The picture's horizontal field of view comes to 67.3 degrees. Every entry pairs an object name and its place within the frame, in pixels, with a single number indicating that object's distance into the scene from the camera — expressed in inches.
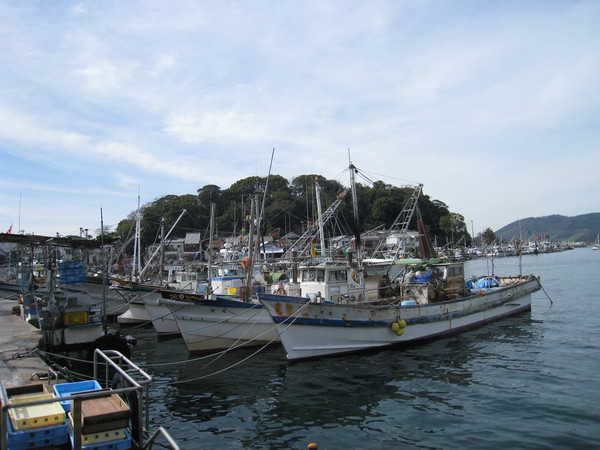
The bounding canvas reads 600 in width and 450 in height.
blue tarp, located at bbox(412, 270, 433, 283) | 871.7
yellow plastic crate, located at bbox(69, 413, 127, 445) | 250.4
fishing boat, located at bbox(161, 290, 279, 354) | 782.2
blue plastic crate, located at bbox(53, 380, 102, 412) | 306.8
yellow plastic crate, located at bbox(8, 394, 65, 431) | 253.6
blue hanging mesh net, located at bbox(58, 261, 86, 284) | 686.5
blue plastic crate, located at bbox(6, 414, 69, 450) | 249.6
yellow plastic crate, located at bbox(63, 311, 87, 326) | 616.7
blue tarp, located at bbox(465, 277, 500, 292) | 1111.3
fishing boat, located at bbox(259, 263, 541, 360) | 668.7
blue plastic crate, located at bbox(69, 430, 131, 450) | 251.3
